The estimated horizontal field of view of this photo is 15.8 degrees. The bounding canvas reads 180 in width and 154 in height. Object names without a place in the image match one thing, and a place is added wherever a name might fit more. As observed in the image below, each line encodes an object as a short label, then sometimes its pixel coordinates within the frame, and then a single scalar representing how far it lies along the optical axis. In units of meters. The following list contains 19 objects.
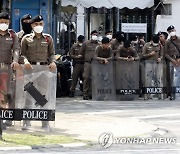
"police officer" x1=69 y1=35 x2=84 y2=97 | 21.02
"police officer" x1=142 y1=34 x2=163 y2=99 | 20.34
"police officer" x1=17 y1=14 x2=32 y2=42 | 14.20
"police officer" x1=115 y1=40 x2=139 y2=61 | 19.81
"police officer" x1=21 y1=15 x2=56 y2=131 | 13.30
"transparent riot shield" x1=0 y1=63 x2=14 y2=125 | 12.93
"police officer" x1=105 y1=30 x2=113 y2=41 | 21.90
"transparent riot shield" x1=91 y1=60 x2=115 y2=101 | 19.78
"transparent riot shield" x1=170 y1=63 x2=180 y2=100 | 20.27
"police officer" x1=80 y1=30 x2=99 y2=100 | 20.39
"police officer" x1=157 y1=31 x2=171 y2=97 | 20.44
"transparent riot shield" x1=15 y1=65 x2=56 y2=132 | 12.87
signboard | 24.73
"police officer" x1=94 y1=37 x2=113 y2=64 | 19.56
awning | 23.42
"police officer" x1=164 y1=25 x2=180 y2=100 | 20.14
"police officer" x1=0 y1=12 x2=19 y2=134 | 12.96
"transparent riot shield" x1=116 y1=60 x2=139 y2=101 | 19.95
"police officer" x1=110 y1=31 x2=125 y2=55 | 20.45
